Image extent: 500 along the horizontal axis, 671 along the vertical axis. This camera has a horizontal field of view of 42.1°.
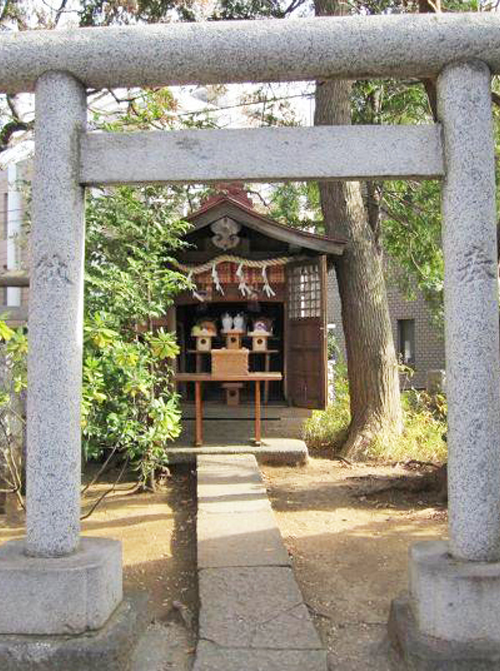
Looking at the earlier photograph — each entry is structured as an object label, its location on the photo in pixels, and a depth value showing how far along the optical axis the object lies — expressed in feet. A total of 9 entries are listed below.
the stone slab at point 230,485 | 21.17
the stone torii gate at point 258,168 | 12.10
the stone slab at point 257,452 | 28.19
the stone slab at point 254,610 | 12.48
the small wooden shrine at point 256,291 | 29.45
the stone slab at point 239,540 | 16.24
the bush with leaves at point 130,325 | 21.72
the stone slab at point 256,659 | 11.48
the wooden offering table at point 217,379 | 28.25
